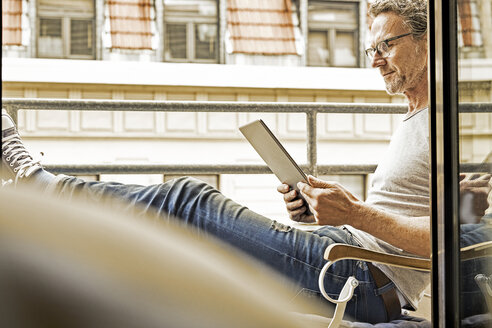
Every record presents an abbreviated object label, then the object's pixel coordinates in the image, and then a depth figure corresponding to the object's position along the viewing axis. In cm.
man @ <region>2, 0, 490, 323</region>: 285
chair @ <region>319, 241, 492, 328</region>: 265
